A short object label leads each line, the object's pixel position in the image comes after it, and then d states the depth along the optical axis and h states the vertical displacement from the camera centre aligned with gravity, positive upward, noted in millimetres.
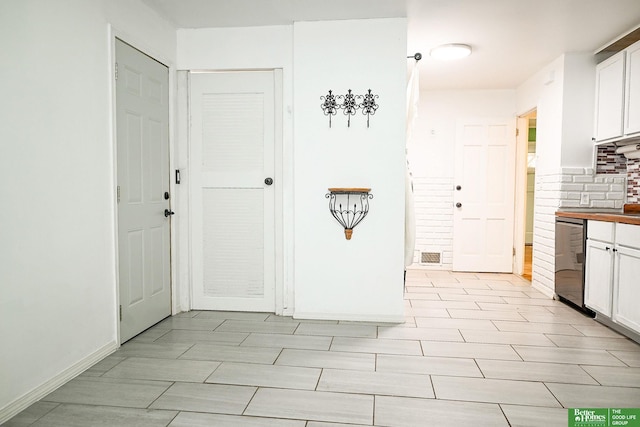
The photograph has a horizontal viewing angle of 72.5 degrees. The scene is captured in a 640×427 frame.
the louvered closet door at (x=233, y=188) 3748 -11
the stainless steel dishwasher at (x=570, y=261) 3816 -660
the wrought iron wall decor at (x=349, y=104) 3520 +679
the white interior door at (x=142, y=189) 2980 -22
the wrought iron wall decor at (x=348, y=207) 3561 -160
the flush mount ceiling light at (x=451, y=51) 4008 +1284
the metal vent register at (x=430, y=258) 5984 -953
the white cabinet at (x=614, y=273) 3053 -634
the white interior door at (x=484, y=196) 5777 -95
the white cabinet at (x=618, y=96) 3650 +837
